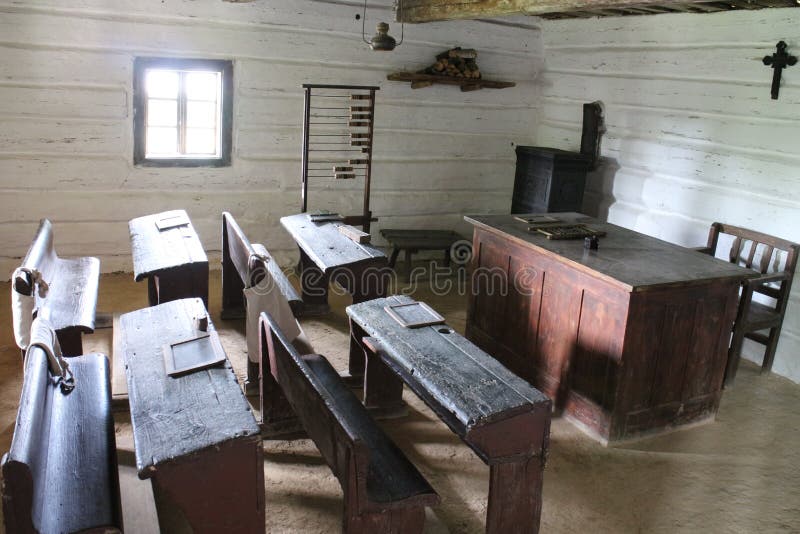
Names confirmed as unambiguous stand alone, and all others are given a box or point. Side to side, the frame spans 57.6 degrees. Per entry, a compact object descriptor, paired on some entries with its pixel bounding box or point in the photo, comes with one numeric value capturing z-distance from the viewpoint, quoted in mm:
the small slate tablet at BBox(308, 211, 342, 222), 6027
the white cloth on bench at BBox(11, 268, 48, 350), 4016
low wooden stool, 7431
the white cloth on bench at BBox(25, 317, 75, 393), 3012
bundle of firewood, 7484
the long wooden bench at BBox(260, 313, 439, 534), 2852
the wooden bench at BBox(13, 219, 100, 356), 3996
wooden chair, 5152
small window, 6703
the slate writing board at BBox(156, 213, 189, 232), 5661
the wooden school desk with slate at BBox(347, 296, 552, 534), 3139
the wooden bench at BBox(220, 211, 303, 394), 4676
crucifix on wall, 5301
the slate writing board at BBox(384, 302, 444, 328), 4059
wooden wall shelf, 7340
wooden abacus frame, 6762
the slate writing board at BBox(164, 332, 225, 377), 3205
